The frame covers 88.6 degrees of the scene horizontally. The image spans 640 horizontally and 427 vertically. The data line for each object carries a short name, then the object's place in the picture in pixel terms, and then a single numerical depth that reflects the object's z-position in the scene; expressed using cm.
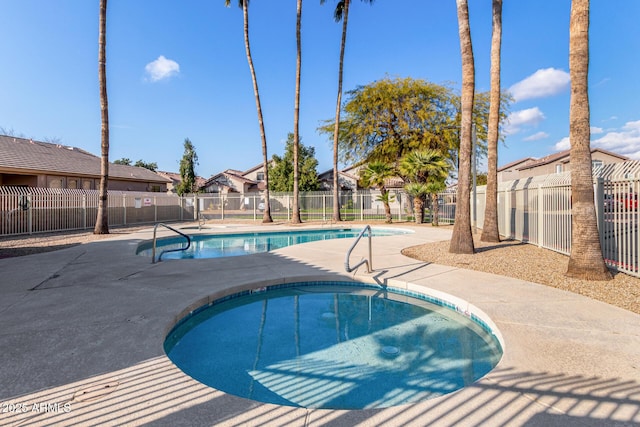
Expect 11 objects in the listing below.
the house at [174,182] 4521
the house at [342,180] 3936
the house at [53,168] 2002
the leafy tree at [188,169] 3759
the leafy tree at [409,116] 2386
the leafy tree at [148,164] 5725
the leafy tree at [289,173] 3509
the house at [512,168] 4125
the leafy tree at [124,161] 5667
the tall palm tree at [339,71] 1994
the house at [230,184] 3981
